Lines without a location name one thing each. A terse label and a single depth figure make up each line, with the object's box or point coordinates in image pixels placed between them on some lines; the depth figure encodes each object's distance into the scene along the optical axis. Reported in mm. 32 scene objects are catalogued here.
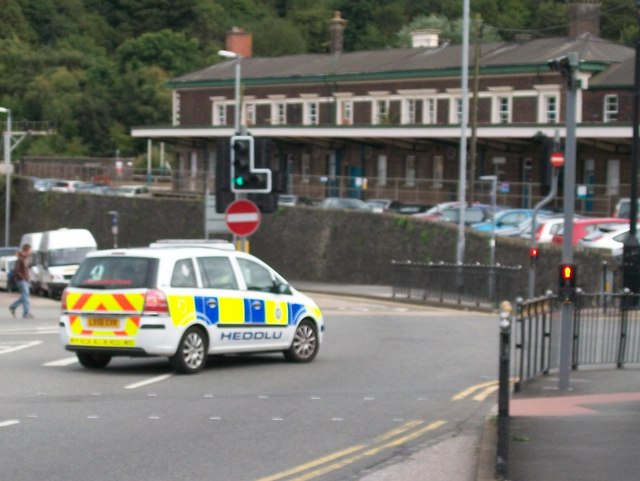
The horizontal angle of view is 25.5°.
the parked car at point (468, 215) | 51188
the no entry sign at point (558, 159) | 29208
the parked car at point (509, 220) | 48656
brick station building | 62844
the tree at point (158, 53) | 132750
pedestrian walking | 33000
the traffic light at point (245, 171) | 26062
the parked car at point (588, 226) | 40156
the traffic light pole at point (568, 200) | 16188
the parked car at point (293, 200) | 62744
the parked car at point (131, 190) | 75062
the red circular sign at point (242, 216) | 26547
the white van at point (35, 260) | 52438
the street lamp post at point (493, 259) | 37594
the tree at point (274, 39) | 146250
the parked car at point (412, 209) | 60656
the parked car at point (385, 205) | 61897
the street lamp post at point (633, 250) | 31219
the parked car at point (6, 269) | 55144
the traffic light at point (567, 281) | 16094
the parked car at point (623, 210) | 48531
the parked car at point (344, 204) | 59500
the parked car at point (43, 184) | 80625
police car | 18328
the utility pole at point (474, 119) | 50562
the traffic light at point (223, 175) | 26523
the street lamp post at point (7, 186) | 75644
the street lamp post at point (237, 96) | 50672
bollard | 10867
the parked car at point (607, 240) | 37844
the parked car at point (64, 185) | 79000
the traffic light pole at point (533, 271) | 36031
